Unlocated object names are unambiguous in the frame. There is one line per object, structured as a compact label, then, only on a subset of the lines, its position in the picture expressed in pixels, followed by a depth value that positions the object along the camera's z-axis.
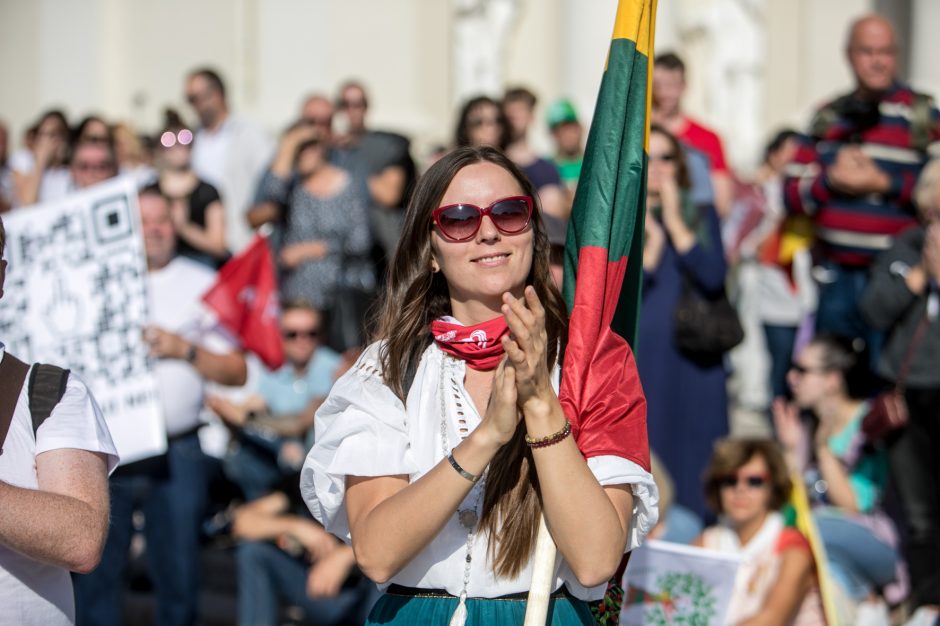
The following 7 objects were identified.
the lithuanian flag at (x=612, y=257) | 6.01
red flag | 14.56
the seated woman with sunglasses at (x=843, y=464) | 12.00
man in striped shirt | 13.70
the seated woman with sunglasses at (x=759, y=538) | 10.40
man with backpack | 5.90
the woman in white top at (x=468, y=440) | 5.63
